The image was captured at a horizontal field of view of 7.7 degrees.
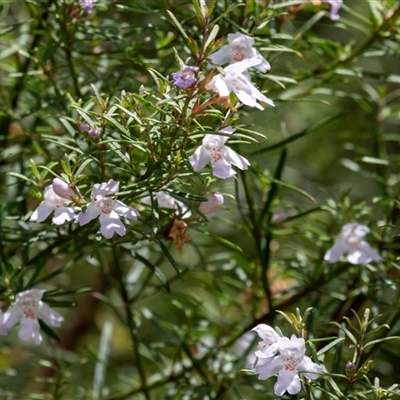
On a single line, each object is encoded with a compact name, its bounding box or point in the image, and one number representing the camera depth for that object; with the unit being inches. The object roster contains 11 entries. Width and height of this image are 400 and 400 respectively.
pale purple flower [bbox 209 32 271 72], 34.6
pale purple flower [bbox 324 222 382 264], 36.9
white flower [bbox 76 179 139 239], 33.8
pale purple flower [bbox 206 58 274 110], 33.6
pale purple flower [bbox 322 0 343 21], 36.7
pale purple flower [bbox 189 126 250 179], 33.8
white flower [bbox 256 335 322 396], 33.5
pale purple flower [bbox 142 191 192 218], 35.3
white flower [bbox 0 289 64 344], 35.4
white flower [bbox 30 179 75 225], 34.3
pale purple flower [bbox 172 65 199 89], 33.4
